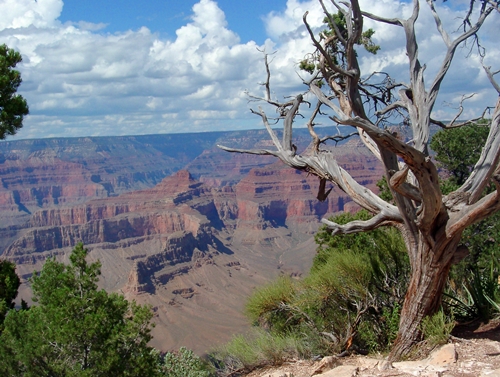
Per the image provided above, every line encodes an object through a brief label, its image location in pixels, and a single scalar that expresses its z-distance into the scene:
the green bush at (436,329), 6.25
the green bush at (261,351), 7.64
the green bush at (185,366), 8.96
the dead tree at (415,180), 5.68
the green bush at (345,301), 7.70
